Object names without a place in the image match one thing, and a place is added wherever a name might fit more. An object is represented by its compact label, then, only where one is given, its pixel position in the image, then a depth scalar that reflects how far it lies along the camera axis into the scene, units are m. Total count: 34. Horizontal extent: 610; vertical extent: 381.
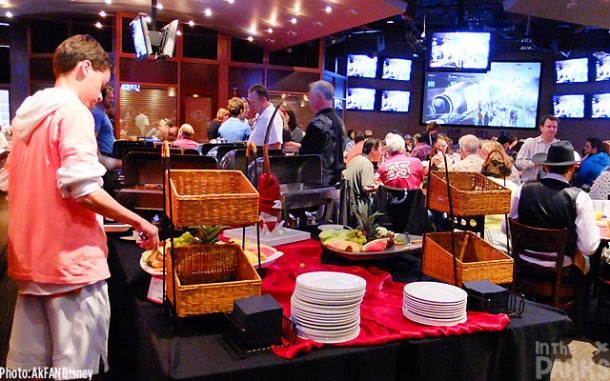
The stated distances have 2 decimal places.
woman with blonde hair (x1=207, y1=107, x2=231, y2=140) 7.80
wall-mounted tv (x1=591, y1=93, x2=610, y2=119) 14.09
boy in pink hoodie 1.69
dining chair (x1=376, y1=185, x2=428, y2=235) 4.46
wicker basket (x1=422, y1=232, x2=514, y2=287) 2.07
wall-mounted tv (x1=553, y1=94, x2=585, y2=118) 14.91
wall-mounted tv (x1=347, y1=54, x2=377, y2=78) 16.53
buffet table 1.48
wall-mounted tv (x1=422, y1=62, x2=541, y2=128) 15.75
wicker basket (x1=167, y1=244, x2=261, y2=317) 1.65
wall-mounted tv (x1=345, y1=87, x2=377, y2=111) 17.08
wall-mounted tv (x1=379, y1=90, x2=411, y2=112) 17.12
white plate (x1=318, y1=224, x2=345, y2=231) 3.01
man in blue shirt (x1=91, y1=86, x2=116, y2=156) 4.62
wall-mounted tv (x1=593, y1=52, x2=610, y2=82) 13.49
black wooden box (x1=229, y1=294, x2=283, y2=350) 1.52
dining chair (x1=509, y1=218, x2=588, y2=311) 3.42
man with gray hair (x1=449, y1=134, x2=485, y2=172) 5.63
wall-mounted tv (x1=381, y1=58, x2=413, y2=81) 16.78
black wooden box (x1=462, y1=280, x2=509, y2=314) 1.90
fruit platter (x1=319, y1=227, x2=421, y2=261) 2.41
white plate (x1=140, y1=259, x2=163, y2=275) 1.95
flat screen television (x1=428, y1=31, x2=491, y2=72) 12.07
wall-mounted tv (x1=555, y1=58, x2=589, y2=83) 14.50
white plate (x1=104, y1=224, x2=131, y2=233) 2.92
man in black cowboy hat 3.41
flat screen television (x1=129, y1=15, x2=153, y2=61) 7.46
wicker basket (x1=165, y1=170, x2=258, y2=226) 1.67
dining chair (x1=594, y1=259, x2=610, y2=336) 3.87
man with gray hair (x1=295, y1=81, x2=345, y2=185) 4.33
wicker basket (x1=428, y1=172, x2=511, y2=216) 2.09
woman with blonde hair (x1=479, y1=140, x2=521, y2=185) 4.93
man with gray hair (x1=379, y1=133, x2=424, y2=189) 5.25
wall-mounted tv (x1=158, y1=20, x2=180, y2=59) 7.36
